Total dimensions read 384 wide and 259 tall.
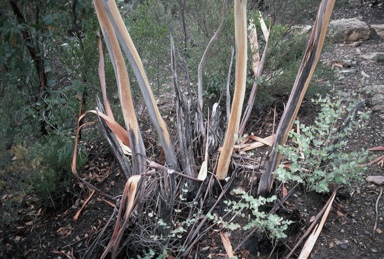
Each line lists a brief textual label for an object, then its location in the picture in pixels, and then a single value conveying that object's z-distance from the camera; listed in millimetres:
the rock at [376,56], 4371
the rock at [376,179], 2423
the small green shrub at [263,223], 1887
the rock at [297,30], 3980
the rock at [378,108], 3266
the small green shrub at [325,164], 2053
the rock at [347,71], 4125
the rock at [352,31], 5191
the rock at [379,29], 5363
